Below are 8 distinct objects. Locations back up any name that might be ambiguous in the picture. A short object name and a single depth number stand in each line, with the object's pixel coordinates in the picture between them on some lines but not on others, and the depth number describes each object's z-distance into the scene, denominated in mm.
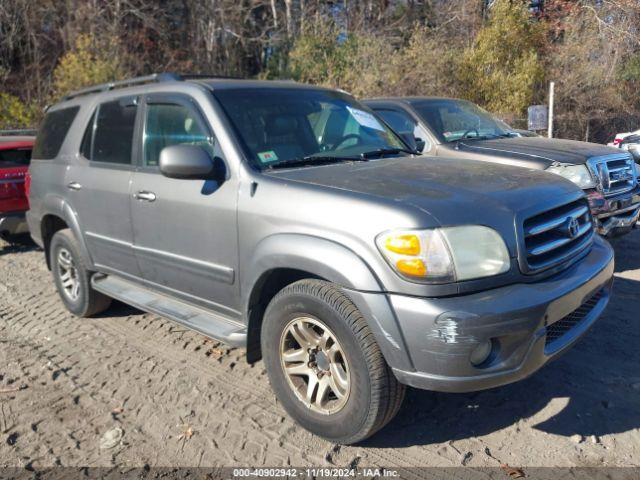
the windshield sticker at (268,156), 3510
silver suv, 2656
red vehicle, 7359
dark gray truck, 5699
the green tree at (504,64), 14828
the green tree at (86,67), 17141
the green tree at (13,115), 16234
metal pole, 11102
